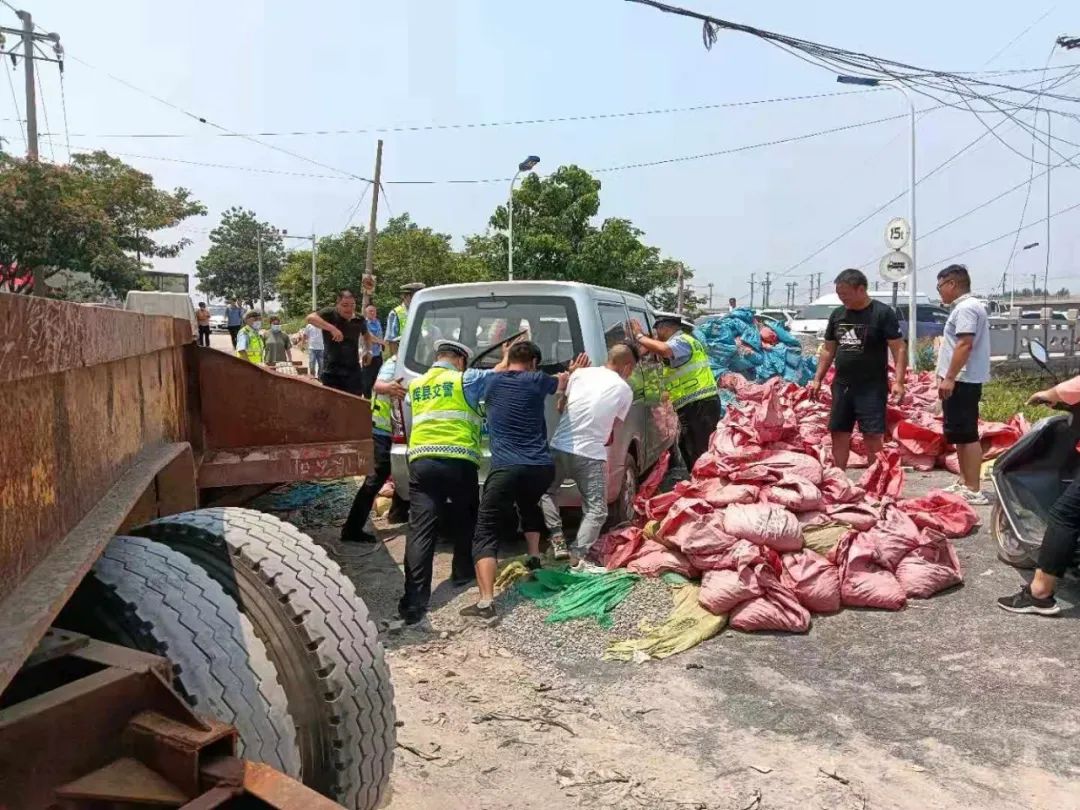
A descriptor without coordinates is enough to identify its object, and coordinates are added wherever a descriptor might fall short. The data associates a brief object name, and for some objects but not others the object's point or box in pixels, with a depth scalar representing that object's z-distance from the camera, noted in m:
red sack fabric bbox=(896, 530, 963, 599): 4.69
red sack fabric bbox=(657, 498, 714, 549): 4.89
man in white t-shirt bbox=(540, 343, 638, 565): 5.27
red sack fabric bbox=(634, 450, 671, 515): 5.84
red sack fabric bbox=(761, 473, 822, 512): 5.18
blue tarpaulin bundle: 12.20
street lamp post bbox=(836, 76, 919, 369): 14.35
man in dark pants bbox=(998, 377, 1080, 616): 4.20
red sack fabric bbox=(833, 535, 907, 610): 4.55
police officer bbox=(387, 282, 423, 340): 8.39
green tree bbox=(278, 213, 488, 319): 39.03
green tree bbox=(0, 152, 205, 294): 21.34
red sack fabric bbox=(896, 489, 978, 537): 5.52
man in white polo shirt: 5.89
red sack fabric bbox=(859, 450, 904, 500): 5.99
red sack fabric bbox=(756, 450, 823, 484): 5.56
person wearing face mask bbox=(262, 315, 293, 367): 17.73
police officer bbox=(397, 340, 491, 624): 4.77
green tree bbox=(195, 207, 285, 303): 76.56
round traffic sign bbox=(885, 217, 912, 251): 12.70
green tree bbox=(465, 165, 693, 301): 29.31
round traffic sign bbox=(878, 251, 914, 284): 12.47
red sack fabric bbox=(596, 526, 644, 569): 5.17
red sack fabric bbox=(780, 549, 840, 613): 4.54
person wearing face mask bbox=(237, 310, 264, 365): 15.89
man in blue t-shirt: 4.98
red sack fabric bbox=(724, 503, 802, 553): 4.75
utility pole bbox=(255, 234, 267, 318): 70.56
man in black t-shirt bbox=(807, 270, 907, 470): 6.38
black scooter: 4.86
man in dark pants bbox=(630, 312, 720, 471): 7.57
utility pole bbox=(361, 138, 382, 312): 27.03
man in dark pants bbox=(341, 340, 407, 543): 5.96
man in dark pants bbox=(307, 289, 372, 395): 7.70
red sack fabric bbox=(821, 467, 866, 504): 5.43
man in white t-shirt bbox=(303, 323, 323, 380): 16.44
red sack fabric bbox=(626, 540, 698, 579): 4.86
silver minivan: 5.75
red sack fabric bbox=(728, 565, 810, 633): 4.38
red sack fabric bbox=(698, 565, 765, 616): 4.44
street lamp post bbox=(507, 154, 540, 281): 26.58
